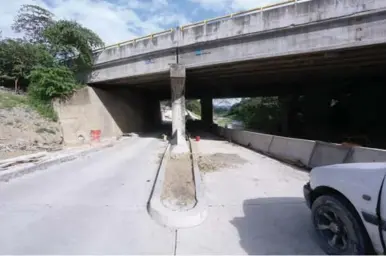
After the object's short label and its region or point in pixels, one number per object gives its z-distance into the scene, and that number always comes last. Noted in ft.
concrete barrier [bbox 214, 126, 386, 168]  21.99
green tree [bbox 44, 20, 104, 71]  63.62
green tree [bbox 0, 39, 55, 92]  67.76
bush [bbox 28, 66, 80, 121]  63.05
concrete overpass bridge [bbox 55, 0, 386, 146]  39.29
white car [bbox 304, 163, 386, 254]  9.02
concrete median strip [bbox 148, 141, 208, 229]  14.40
